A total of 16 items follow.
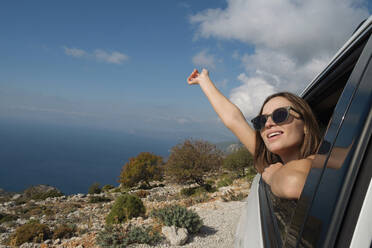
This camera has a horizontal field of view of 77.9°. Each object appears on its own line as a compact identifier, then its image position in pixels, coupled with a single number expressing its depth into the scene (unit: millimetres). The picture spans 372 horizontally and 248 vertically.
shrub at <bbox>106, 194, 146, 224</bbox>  9680
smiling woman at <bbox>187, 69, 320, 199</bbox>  925
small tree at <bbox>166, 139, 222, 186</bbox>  19297
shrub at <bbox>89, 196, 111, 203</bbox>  21297
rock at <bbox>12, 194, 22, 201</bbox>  28602
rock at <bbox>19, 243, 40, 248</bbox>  7983
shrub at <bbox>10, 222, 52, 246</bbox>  8451
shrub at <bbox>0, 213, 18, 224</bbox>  15344
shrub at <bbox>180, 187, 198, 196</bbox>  17922
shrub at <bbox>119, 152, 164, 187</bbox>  29047
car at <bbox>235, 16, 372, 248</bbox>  462
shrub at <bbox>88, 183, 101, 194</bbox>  28680
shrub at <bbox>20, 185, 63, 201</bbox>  25602
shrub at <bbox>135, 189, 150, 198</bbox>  19262
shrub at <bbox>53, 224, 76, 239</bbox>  8911
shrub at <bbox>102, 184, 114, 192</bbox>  31903
